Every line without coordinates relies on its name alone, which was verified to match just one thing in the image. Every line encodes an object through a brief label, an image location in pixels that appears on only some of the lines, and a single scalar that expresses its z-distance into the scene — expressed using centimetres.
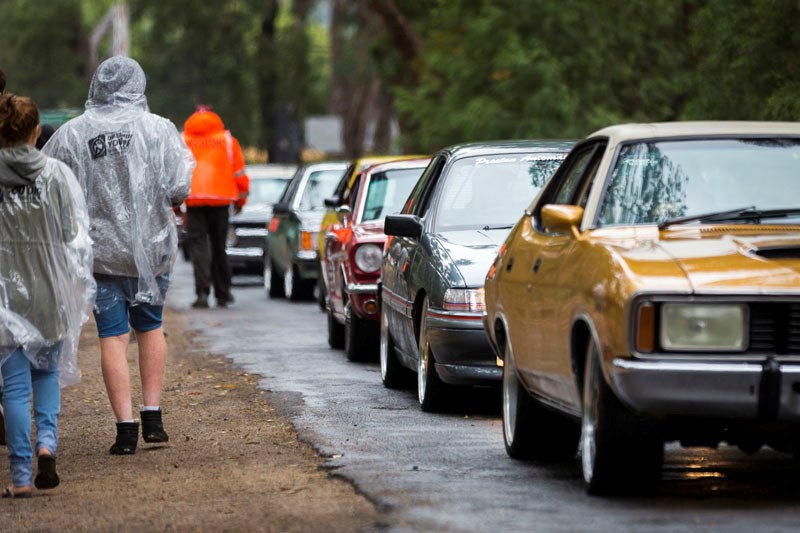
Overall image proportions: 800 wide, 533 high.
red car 2673
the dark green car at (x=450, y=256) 1920
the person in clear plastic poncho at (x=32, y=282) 1538
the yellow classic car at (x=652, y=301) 1258
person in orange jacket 3812
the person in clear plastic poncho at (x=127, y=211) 1781
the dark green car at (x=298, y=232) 4194
